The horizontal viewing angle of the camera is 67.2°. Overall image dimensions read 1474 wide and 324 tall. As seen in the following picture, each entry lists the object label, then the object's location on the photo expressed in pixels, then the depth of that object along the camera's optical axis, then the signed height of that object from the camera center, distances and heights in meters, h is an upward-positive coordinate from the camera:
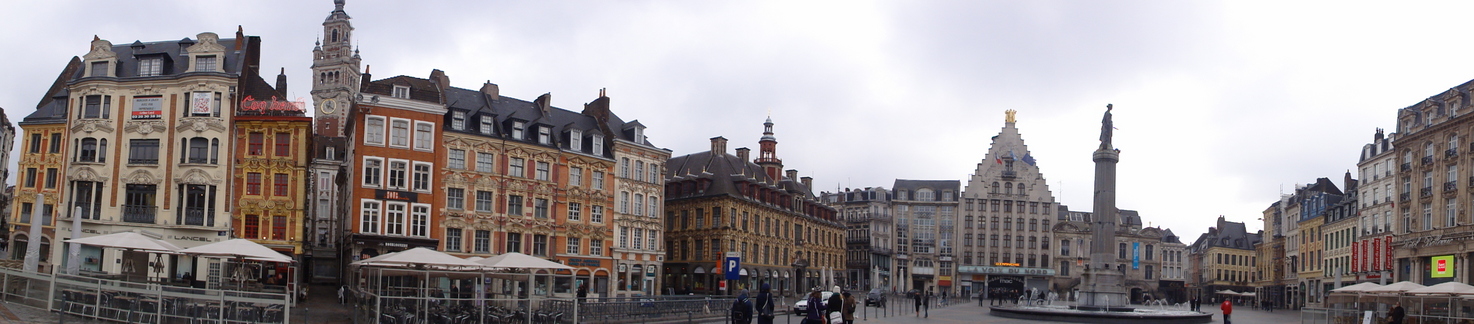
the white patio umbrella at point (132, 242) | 29.44 -0.83
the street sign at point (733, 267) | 34.66 -0.99
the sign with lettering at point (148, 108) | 45.19 +4.23
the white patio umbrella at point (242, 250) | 29.25 -0.94
